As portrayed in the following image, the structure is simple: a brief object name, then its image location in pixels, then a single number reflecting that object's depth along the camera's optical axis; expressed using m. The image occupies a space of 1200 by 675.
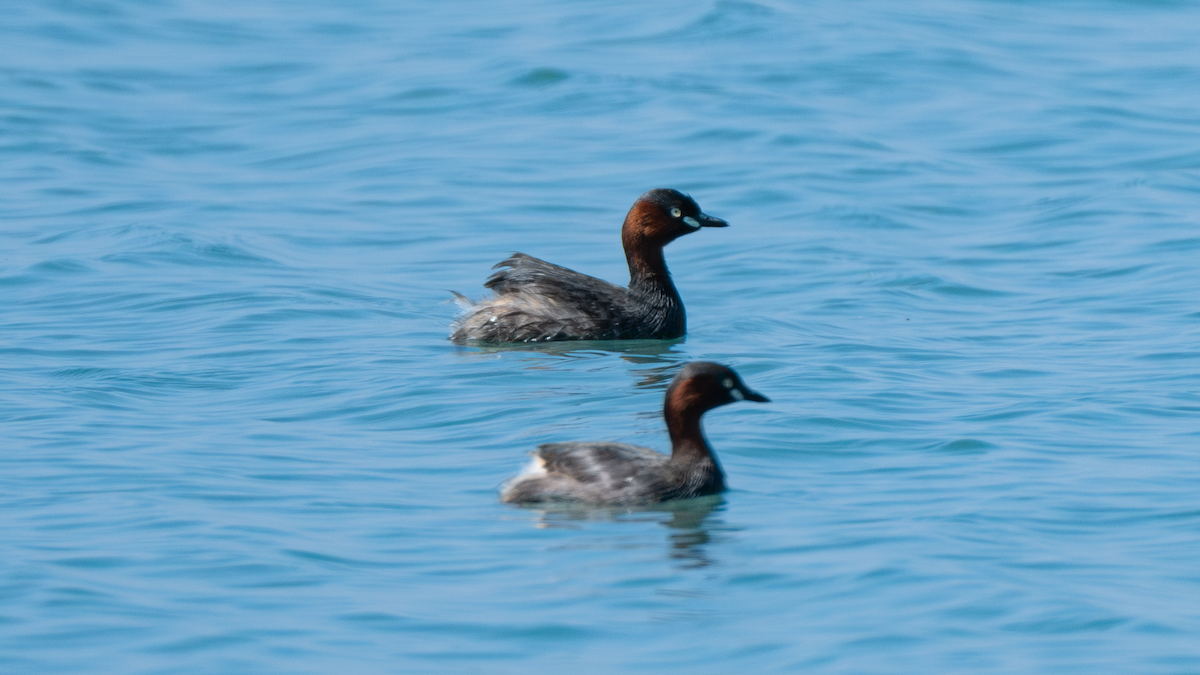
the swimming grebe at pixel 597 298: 28.03
